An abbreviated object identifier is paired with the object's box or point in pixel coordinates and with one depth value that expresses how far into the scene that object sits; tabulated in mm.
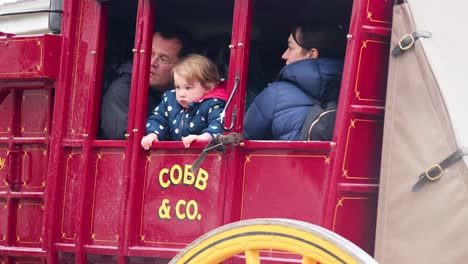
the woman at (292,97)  10250
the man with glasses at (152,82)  11766
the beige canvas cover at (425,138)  8981
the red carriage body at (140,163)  9656
